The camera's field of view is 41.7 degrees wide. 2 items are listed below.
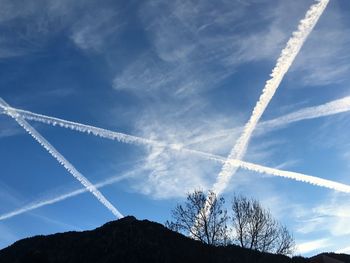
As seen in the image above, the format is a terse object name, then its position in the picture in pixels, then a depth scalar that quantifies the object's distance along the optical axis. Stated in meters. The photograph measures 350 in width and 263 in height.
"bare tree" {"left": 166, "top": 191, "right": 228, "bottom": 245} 70.31
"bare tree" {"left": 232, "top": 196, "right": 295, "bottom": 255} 72.19
